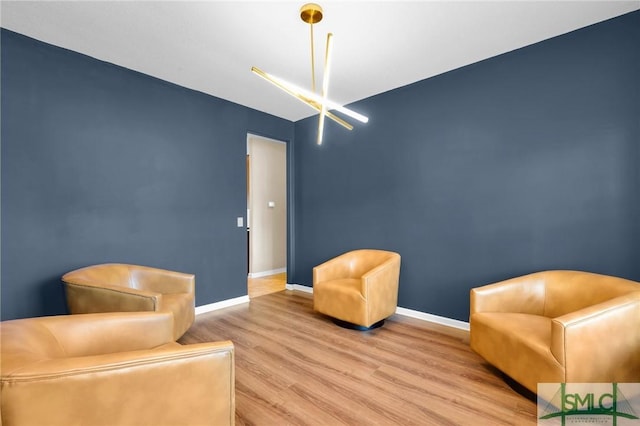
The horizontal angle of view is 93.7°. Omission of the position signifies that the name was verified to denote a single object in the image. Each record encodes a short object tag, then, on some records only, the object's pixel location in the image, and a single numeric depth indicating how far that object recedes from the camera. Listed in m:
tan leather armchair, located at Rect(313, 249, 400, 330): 3.09
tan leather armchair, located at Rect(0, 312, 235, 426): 0.97
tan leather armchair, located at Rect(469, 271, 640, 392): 1.74
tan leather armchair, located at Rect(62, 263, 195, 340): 2.21
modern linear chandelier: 2.01
